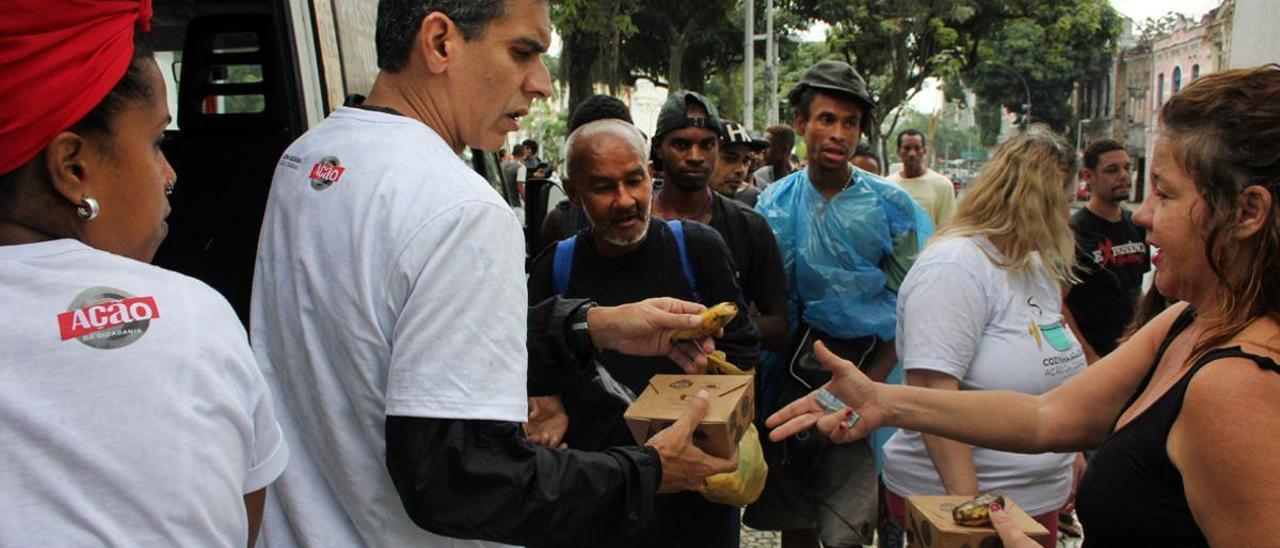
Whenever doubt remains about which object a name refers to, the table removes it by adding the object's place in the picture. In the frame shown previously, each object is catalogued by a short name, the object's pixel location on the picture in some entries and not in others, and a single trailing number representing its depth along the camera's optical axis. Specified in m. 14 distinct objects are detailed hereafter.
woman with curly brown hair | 1.56
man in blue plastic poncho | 3.59
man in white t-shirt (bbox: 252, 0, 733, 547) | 1.43
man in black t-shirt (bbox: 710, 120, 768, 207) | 5.80
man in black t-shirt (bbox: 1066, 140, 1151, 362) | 5.03
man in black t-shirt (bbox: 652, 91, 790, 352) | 3.54
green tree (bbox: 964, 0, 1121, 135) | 53.75
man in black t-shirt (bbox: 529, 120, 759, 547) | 2.74
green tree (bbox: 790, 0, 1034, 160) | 23.02
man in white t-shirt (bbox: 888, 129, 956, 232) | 6.74
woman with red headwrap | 1.06
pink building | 34.01
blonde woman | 2.89
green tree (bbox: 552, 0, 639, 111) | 16.34
